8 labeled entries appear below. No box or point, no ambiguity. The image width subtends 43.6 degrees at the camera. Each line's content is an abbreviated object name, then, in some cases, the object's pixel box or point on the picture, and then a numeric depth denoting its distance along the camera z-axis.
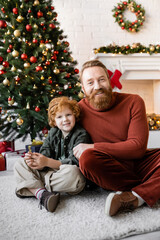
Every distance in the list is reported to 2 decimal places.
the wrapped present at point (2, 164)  2.20
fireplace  3.01
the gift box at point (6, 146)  2.48
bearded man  1.03
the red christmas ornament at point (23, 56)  2.01
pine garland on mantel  2.96
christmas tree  2.03
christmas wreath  3.29
